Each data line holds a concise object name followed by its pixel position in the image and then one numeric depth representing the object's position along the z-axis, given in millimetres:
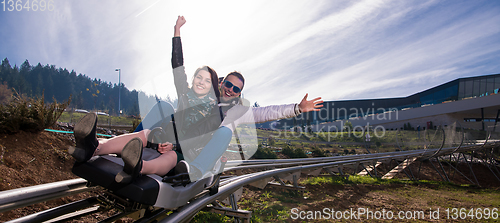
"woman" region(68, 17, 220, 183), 1545
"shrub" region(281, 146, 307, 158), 11633
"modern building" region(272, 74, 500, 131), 31269
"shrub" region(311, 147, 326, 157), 13303
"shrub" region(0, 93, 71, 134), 3953
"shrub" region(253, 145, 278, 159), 9736
